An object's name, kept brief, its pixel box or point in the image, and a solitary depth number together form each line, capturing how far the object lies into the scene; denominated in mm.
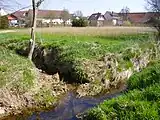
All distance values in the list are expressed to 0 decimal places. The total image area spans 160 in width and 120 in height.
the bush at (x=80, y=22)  37412
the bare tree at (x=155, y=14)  25351
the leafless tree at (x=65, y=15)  60357
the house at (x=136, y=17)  67234
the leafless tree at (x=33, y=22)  11417
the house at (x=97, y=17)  67074
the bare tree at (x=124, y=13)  70847
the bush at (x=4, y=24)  32263
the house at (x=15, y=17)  54315
